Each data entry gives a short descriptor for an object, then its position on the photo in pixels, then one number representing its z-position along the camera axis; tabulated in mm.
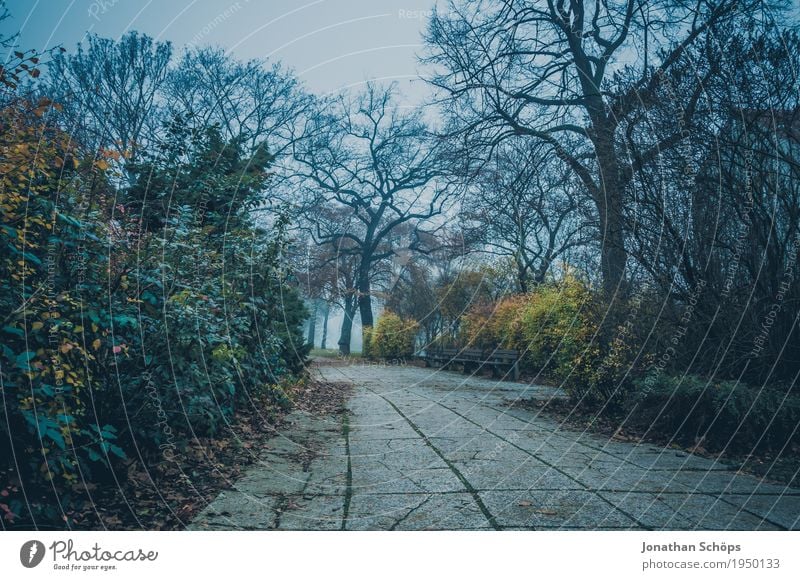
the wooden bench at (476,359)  10320
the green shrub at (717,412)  3531
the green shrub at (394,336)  14719
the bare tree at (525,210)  7961
